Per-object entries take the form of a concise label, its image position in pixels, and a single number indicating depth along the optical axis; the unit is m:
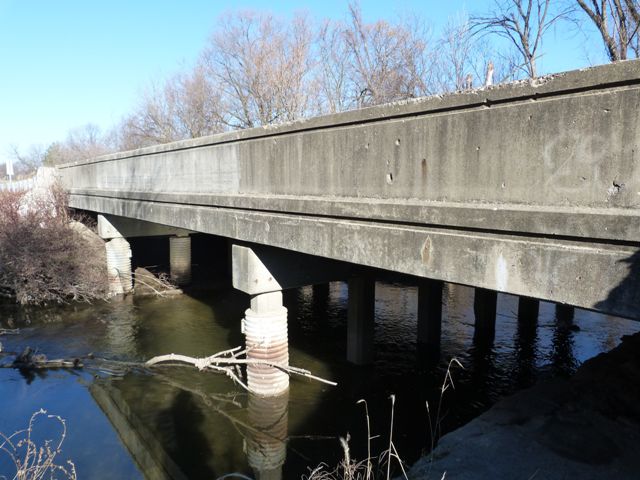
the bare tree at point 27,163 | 76.50
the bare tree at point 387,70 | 20.89
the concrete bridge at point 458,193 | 3.02
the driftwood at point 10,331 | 12.02
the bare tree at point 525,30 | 13.14
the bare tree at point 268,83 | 23.75
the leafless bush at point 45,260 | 14.50
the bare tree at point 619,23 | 9.97
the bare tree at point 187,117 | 29.91
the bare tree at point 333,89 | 23.84
